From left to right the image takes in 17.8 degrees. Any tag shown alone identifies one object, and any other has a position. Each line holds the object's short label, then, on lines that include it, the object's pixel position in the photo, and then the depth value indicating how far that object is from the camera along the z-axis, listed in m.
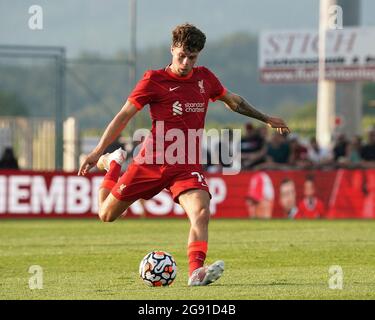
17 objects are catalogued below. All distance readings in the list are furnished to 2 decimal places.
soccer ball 12.38
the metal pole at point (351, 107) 43.44
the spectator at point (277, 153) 28.59
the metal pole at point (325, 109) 41.46
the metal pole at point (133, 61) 30.70
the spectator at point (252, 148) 28.55
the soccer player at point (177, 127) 12.31
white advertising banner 40.44
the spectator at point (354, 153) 29.03
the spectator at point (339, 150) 30.03
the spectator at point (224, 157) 28.23
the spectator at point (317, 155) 29.44
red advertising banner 26.78
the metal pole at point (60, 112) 29.45
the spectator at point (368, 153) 29.32
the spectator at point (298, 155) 28.89
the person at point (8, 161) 28.48
